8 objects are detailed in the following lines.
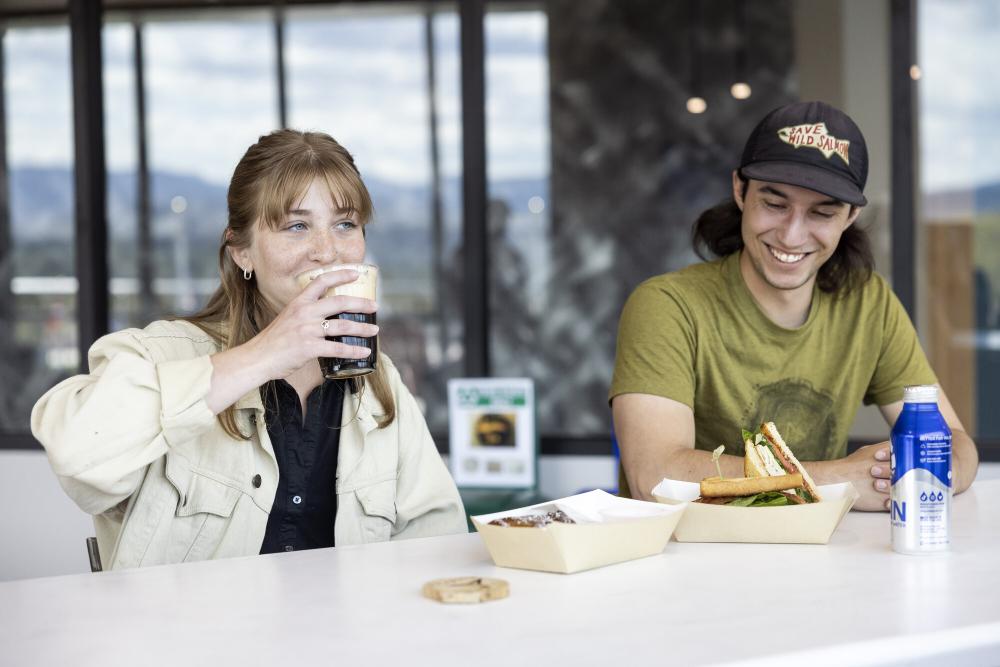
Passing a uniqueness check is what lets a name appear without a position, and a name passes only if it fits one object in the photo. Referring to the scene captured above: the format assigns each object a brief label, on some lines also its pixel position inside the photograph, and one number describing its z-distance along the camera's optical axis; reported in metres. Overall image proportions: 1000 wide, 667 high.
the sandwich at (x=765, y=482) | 1.48
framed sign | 3.64
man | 2.03
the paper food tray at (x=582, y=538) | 1.31
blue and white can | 1.35
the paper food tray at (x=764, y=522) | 1.45
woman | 1.49
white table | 1.03
